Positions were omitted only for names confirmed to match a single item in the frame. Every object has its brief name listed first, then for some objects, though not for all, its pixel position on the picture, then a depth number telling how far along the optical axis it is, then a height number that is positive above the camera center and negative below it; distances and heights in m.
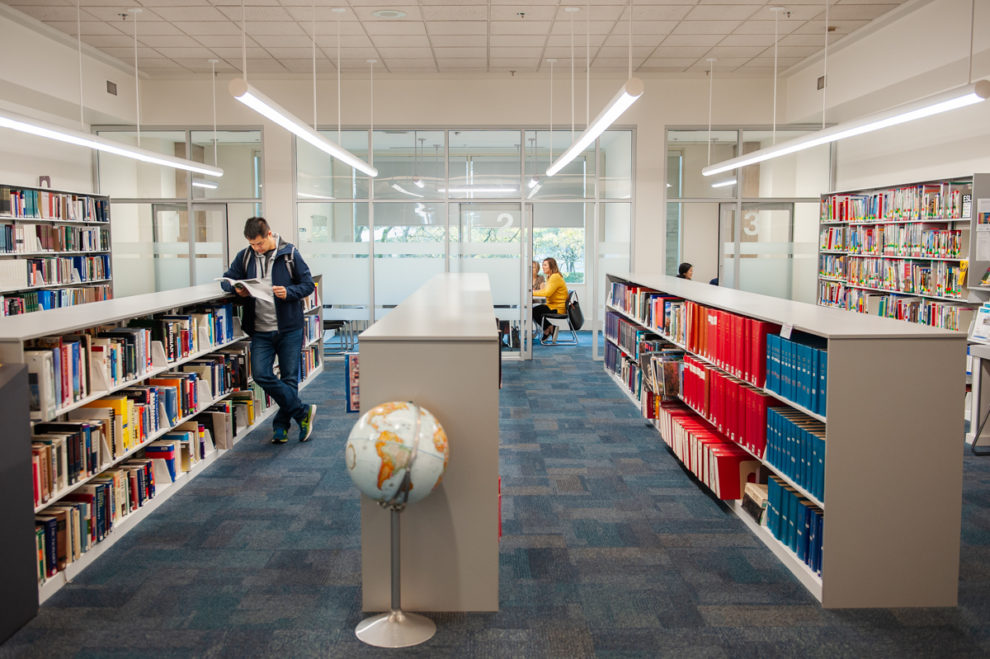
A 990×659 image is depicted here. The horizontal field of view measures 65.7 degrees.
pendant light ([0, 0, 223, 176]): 5.14 +0.96
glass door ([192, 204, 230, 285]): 10.33 +0.23
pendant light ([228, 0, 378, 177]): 4.47 +1.03
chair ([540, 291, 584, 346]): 10.20 -0.75
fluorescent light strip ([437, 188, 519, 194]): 10.28 +0.94
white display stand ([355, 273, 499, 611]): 3.02 -0.88
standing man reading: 5.46 -0.37
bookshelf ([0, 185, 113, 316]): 7.51 +0.10
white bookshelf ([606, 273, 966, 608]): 3.04 -0.82
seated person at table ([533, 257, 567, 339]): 10.61 -0.42
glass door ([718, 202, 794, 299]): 10.33 +0.22
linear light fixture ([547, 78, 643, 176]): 4.57 +1.07
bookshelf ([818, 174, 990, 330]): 6.36 +0.11
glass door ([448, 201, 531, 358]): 10.27 +0.15
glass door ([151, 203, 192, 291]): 10.36 +0.19
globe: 2.64 -0.67
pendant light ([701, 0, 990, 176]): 4.40 +0.97
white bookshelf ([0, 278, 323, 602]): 3.22 -0.32
